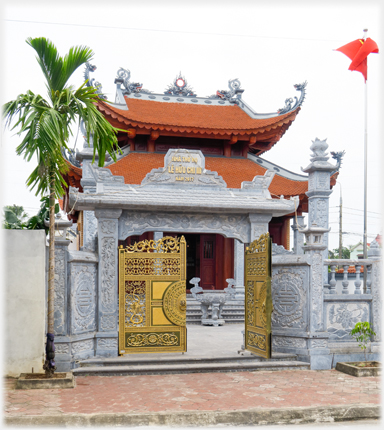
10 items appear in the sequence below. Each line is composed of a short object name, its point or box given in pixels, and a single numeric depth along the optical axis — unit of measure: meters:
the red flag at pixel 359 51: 13.04
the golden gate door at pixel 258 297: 7.53
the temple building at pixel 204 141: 16.03
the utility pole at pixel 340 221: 27.28
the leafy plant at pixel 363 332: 7.68
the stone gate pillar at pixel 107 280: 7.75
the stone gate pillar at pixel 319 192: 13.45
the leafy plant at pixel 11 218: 10.93
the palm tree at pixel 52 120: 6.47
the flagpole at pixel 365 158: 12.64
